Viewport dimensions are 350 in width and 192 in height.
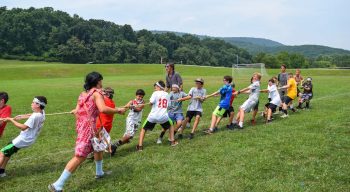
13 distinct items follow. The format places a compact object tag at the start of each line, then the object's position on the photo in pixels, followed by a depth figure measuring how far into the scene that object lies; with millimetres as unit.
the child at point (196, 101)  11328
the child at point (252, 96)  12461
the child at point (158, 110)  9570
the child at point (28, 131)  7645
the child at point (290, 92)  14991
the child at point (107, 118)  8883
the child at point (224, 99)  11672
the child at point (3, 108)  8133
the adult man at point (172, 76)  12069
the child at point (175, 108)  11015
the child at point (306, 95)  16953
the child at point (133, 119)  9938
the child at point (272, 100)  13365
